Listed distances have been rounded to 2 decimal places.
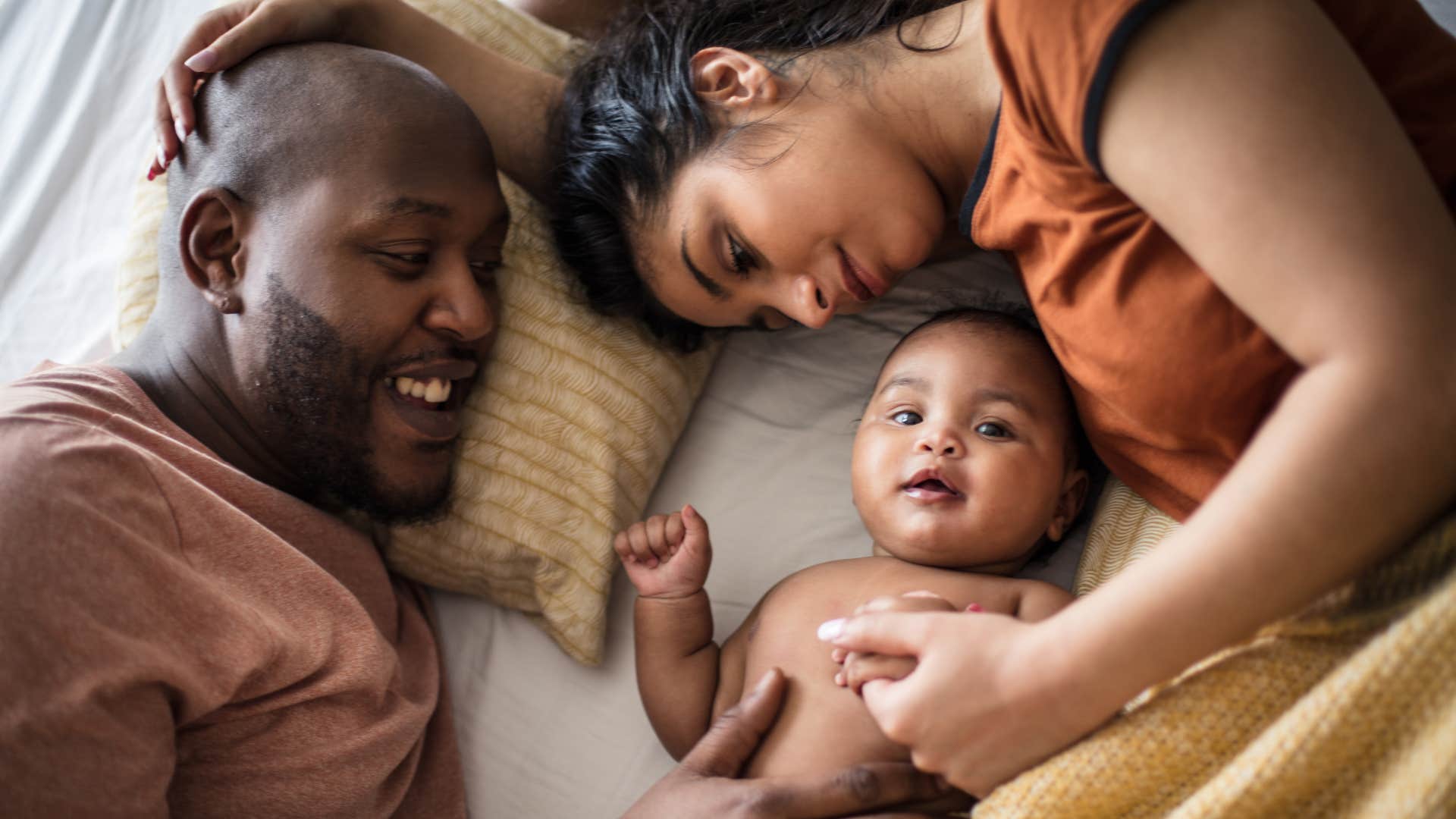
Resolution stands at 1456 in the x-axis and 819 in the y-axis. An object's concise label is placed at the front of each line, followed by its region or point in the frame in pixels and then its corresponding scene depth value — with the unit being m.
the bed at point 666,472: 1.53
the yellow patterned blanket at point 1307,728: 0.91
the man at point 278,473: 1.11
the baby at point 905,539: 1.33
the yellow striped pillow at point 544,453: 1.56
